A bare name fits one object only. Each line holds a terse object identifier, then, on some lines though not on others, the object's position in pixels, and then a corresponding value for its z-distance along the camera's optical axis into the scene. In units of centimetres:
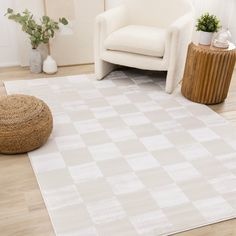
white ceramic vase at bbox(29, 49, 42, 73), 338
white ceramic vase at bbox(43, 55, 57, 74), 339
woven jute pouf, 207
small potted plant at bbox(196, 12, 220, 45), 281
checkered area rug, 175
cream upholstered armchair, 294
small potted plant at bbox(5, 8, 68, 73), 317
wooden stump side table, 274
